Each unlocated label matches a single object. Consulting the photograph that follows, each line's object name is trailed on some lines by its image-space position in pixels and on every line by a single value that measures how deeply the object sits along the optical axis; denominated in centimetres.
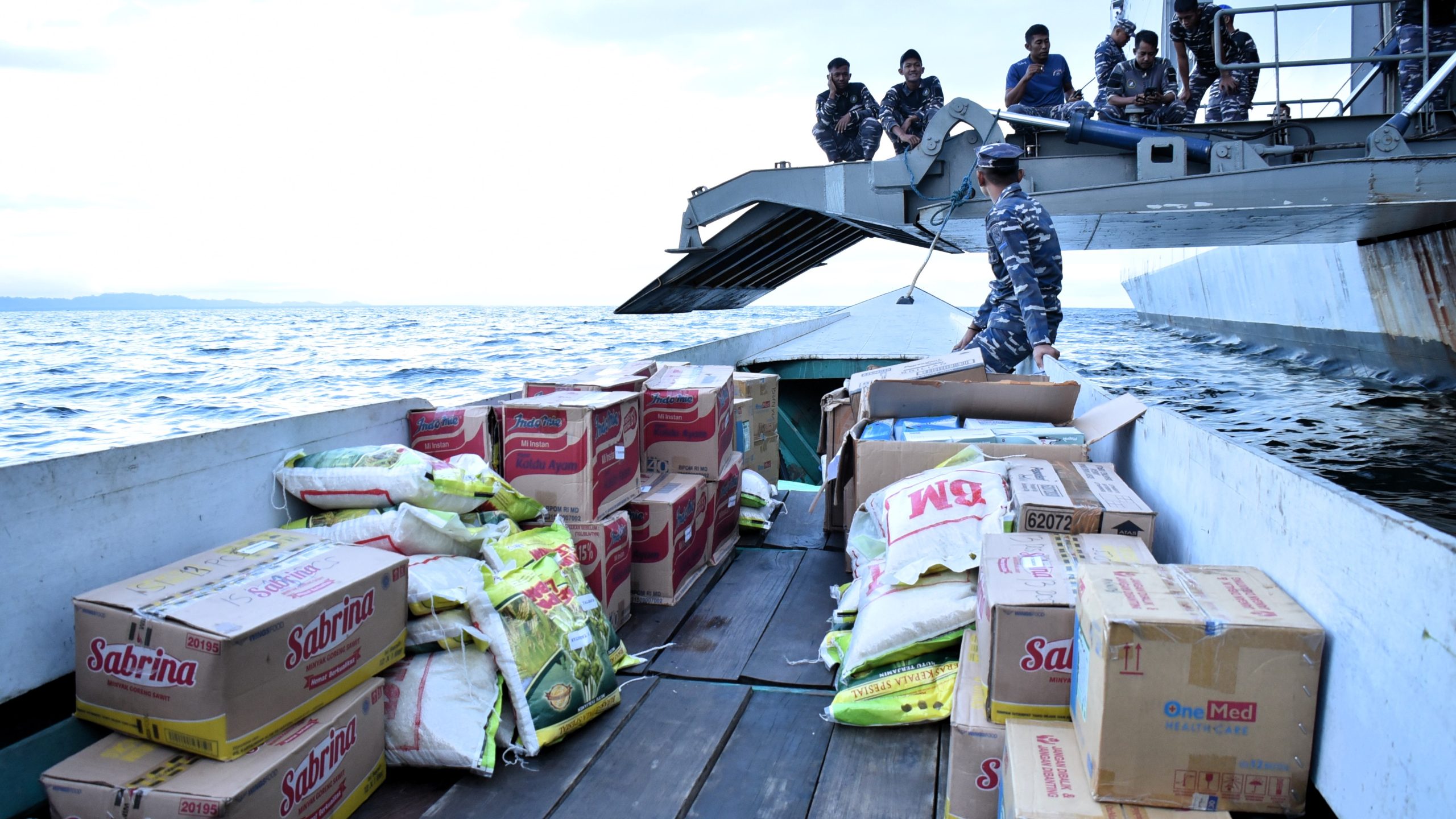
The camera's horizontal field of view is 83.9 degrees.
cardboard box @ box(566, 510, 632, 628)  275
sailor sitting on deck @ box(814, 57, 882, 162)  754
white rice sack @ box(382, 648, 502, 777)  197
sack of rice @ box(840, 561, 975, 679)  214
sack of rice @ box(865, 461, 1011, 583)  228
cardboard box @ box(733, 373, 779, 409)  486
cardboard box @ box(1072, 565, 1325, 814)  138
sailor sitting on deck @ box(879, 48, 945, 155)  727
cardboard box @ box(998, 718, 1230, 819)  139
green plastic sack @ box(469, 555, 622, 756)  207
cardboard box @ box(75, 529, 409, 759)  159
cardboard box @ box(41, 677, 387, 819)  153
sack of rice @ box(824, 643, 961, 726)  214
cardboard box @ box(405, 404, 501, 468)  299
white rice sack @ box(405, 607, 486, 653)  208
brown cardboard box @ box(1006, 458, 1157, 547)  212
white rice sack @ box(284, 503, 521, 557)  225
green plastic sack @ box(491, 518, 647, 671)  239
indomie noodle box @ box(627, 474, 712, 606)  309
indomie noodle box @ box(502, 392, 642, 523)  275
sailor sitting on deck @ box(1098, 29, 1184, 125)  743
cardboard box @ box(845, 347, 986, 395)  343
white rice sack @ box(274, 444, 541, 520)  238
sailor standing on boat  351
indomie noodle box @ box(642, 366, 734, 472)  344
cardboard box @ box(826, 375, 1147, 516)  301
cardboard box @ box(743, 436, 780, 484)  495
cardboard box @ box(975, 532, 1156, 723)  171
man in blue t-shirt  680
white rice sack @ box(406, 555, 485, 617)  209
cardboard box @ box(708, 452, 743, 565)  358
